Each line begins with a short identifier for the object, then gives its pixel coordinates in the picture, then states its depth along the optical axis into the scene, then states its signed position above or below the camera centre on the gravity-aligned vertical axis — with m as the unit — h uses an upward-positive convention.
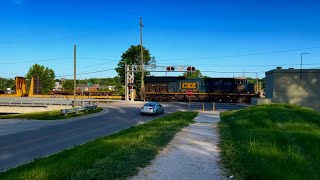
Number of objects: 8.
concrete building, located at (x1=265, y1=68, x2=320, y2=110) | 23.69 +0.29
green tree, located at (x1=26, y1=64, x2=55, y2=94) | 73.91 +4.69
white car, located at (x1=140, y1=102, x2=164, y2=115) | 25.21 -2.14
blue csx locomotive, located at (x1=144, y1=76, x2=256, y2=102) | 43.11 -0.02
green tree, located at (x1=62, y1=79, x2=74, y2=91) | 98.04 +2.07
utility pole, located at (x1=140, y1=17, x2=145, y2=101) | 44.68 -0.59
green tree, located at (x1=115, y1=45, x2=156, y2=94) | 60.69 +7.95
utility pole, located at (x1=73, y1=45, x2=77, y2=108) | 29.96 +4.04
